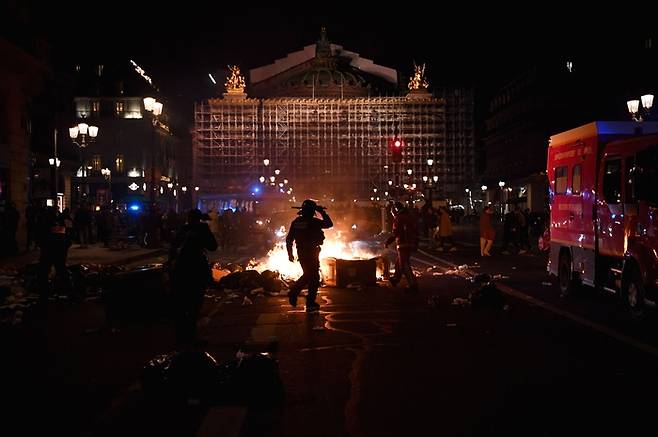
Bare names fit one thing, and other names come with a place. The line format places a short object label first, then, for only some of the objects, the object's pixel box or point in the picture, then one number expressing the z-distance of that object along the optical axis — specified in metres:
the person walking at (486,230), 29.69
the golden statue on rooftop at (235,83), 101.19
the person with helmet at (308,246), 13.50
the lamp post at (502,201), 86.85
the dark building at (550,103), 61.31
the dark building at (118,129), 88.00
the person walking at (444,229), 34.41
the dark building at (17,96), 31.56
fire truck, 11.80
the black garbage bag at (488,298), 13.80
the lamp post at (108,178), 76.00
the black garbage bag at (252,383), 6.91
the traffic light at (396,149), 35.89
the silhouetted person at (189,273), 9.85
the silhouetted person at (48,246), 15.27
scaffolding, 97.44
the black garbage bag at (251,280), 16.70
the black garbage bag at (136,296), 12.21
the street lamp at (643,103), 26.19
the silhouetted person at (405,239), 16.61
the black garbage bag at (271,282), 16.59
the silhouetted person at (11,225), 28.64
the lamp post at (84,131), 34.53
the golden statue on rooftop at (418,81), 102.12
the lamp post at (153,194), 30.22
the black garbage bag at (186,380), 6.96
